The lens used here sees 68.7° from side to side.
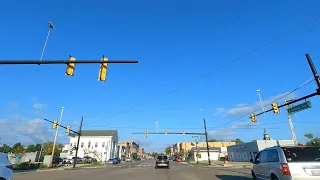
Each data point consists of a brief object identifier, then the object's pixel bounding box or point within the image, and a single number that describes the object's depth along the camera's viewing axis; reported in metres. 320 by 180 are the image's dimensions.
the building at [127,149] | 114.40
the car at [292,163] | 7.81
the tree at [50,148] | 80.38
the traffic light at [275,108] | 23.84
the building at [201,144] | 139.00
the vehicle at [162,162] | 32.62
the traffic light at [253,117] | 28.28
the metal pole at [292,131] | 29.40
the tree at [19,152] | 53.71
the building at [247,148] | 51.72
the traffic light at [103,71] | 12.17
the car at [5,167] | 6.52
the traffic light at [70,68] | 11.85
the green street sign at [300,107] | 21.50
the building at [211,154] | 92.46
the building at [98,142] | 87.71
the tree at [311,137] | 88.91
